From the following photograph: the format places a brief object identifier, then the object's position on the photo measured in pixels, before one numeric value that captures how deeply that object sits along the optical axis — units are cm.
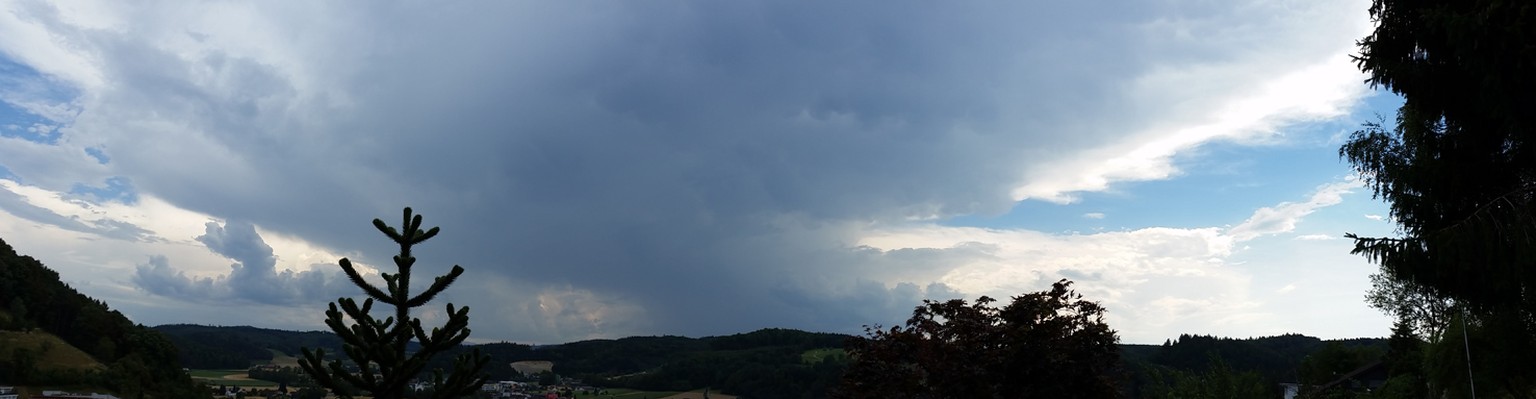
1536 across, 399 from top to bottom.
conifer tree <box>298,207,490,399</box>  934
